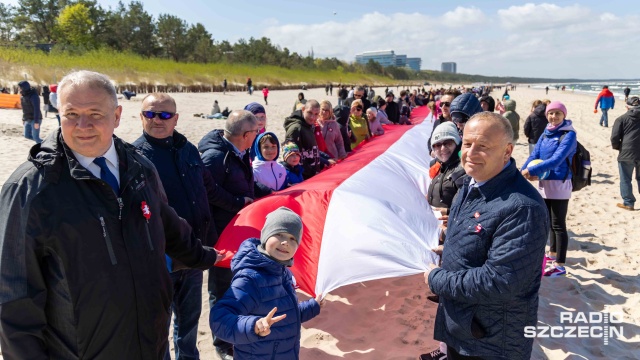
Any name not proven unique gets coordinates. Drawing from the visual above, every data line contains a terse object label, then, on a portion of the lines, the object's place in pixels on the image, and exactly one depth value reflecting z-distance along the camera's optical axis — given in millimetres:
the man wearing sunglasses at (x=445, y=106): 4680
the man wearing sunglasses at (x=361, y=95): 8094
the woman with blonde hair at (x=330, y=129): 5477
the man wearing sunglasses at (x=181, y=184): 2557
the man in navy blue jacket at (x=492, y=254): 1800
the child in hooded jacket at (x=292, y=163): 4176
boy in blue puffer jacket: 1949
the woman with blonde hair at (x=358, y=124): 7199
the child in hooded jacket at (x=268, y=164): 3664
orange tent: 17219
